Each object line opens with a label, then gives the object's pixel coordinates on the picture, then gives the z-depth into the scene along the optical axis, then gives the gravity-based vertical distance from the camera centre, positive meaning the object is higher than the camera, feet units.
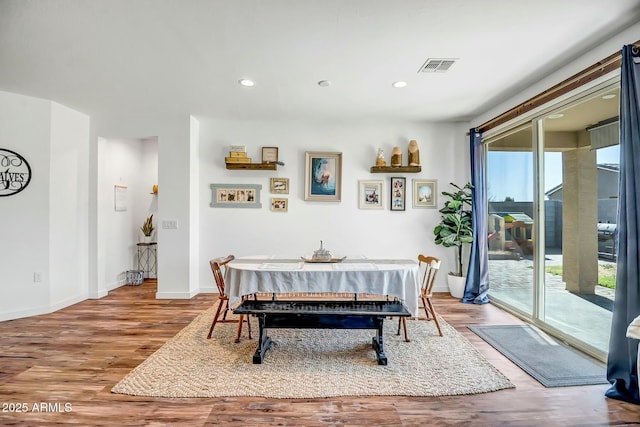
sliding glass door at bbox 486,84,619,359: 8.62 -0.07
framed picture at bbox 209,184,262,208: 15.19 +0.99
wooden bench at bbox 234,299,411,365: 7.99 -2.72
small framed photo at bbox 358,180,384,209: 15.29 +1.05
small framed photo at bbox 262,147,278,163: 14.99 +3.02
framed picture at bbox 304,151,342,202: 15.15 +1.86
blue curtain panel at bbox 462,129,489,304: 13.61 -0.96
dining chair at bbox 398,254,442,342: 9.48 -2.47
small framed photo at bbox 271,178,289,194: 15.24 +1.37
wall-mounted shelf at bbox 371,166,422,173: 14.64 +2.26
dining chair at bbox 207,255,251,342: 9.40 -2.26
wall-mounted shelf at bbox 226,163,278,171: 14.48 +2.37
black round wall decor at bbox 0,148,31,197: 11.47 +1.64
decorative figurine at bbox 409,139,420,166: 14.64 +3.01
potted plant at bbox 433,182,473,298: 13.94 -0.58
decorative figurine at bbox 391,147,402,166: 14.67 +2.83
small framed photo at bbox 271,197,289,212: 15.24 +0.57
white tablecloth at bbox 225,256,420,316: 8.41 -1.81
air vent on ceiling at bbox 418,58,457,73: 8.91 +4.55
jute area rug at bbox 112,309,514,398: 6.89 -3.92
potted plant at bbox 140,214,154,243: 17.92 -0.74
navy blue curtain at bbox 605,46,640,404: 6.46 -0.63
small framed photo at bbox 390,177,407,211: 15.29 +1.07
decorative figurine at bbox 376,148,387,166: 14.76 +2.69
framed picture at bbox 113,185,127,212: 16.42 +0.98
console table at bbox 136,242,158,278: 18.24 -2.60
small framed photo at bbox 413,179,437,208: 15.37 +1.13
